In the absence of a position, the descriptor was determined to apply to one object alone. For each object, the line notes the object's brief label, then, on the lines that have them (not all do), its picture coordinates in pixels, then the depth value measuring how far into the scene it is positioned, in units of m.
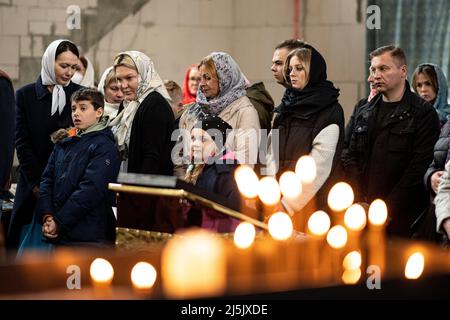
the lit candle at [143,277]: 4.00
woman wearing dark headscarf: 7.76
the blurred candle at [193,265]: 3.90
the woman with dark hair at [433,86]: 9.65
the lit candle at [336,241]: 4.74
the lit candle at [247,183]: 5.30
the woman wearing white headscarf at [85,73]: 10.99
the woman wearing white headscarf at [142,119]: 8.11
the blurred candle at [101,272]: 4.27
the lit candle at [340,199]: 5.21
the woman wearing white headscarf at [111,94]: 9.26
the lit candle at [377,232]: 4.90
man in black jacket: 7.93
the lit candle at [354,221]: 5.10
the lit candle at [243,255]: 4.23
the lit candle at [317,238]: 4.68
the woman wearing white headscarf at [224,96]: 8.29
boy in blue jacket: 7.81
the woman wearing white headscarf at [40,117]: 8.68
